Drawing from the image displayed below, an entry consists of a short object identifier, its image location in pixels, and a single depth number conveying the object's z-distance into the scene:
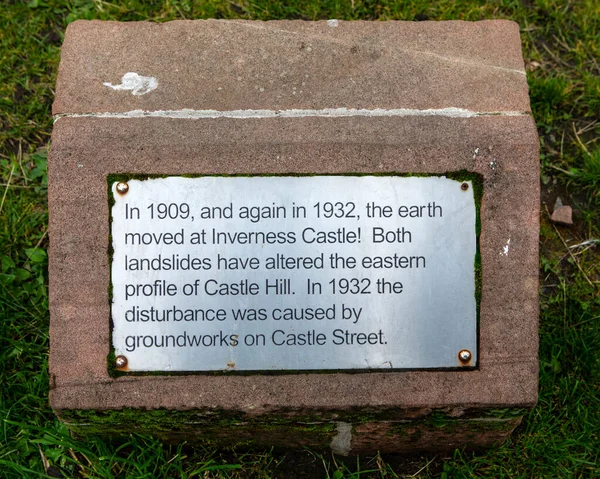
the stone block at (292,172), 0.61
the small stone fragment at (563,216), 0.78
